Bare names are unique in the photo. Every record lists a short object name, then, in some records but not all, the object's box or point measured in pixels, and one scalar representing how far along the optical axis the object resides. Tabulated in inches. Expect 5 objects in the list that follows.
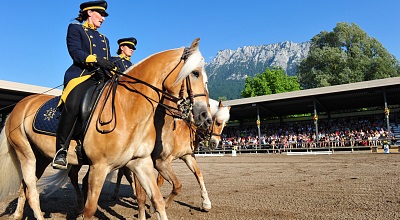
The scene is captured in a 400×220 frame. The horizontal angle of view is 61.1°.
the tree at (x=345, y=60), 1940.2
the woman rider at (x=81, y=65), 175.2
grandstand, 971.3
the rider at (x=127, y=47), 274.8
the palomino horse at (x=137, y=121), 165.3
